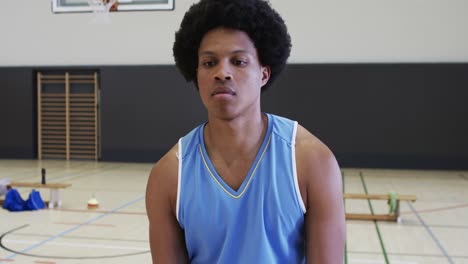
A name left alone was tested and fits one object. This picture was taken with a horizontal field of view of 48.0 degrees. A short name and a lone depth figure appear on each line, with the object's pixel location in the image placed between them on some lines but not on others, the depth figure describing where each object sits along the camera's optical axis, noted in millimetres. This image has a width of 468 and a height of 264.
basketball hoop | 10065
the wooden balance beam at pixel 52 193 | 5609
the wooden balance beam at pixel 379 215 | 4988
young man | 1369
